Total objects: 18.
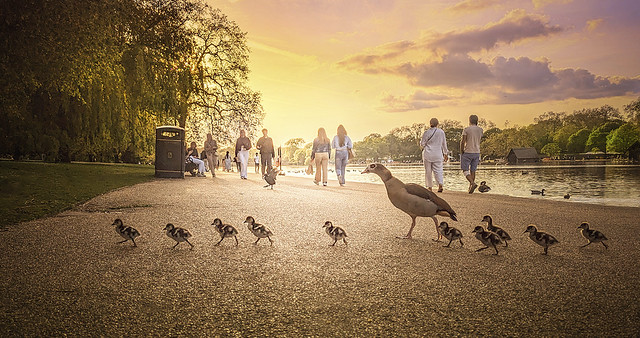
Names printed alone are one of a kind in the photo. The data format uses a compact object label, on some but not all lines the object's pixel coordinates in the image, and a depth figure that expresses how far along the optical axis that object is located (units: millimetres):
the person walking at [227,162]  45194
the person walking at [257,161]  43562
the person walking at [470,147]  15293
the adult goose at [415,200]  6844
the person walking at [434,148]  14789
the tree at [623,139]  111356
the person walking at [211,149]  28016
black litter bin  23562
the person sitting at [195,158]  28562
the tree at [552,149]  142250
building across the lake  133625
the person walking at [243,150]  23281
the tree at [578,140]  139500
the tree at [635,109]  90306
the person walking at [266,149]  22562
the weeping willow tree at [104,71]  13891
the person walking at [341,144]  19406
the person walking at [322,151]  20422
